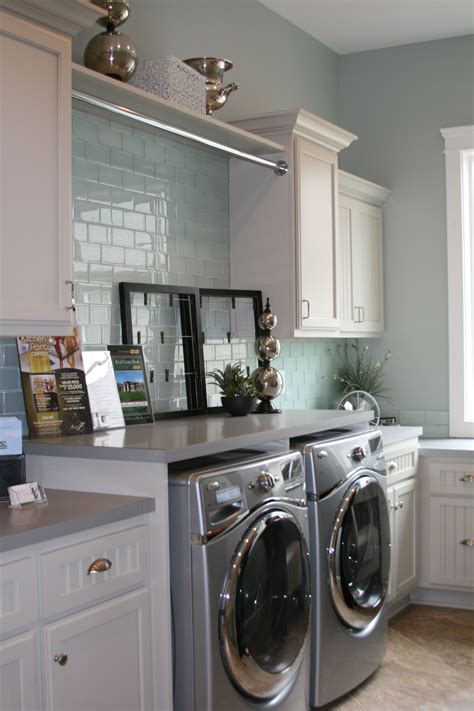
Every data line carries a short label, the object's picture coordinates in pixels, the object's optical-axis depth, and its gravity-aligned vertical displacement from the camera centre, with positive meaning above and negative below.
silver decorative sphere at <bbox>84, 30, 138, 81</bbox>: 2.92 +0.99
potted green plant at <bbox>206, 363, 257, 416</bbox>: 3.47 -0.18
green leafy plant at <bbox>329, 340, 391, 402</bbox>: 5.09 -0.15
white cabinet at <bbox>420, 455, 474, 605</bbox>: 4.33 -0.91
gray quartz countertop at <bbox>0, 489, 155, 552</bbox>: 1.90 -0.40
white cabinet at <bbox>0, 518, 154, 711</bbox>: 1.86 -0.64
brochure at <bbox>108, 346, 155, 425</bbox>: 3.11 -0.13
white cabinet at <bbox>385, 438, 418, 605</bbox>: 4.11 -0.83
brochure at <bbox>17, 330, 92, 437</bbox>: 2.67 -0.11
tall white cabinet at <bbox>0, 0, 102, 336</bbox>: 2.27 +0.51
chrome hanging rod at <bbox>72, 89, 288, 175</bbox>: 2.78 +0.79
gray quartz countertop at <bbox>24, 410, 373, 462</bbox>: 2.34 -0.27
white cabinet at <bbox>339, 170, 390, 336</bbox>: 4.66 +0.50
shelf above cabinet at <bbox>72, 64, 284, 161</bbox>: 2.77 +0.85
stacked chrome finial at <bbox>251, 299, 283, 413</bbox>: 3.65 -0.10
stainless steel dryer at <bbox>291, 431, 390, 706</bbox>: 3.06 -0.80
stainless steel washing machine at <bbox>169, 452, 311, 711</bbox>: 2.35 -0.69
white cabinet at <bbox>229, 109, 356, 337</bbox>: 3.88 +0.55
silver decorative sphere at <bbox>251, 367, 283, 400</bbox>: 3.64 -0.15
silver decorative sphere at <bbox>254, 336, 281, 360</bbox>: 3.73 -0.01
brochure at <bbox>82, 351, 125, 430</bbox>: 2.90 -0.14
